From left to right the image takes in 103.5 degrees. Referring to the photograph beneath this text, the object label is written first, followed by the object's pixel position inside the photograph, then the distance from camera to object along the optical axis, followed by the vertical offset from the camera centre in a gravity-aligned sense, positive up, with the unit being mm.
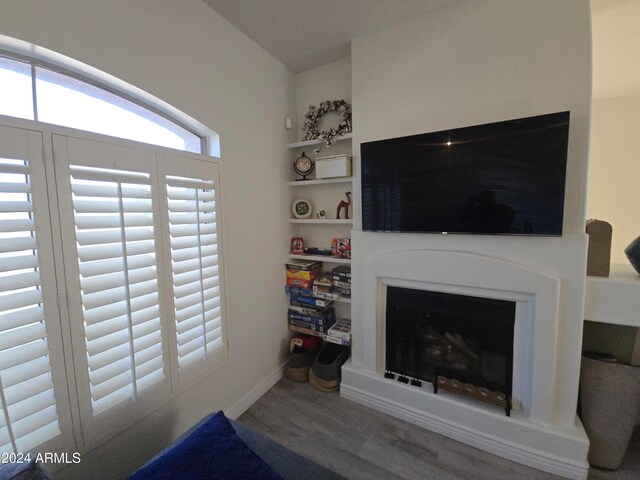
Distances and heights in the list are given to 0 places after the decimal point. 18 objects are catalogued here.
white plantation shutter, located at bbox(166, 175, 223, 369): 1411 -269
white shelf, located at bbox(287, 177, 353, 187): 2021 +324
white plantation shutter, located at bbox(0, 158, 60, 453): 875 -377
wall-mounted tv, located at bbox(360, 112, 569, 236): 1358 +229
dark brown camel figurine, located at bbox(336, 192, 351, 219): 2180 +109
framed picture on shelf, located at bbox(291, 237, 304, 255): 2429 -248
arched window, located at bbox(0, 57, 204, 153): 1026 +562
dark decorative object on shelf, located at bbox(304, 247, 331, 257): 2290 -302
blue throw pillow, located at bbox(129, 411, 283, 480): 811 -811
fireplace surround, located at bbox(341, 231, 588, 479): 1404 -706
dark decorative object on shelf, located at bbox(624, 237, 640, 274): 1405 -226
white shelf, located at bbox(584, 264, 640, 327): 1340 -469
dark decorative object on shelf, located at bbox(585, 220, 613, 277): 1460 -199
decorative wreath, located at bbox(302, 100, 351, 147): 2093 +853
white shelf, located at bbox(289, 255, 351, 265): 2129 -347
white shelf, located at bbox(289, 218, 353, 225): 2075 -16
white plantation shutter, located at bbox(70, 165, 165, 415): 1077 -266
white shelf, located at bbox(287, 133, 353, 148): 2045 +670
